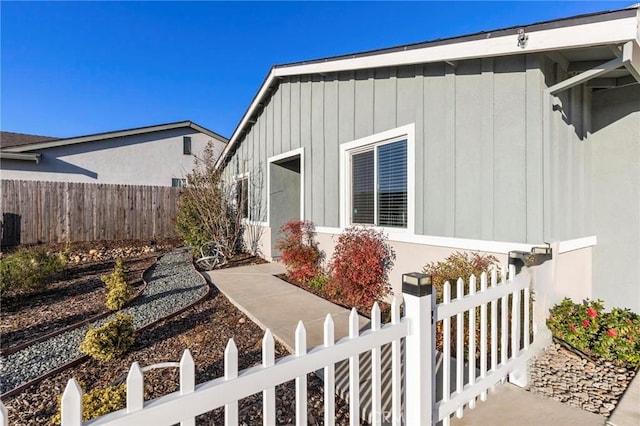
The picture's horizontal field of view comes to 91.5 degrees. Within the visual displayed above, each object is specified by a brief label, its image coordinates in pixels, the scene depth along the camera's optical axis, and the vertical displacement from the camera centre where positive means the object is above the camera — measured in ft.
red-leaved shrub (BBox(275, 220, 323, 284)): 22.26 -3.08
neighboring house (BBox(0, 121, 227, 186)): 44.24 +8.89
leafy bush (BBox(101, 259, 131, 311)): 16.81 -4.55
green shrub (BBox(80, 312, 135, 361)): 11.09 -4.75
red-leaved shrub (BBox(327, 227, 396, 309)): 16.99 -3.26
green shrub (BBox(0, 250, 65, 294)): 19.49 -3.91
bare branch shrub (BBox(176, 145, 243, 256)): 31.86 -0.44
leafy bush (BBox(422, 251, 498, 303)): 12.21 -2.41
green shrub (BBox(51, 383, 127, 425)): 6.54 -4.17
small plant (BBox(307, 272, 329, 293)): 20.63 -4.94
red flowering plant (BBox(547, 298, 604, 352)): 10.81 -4.13
